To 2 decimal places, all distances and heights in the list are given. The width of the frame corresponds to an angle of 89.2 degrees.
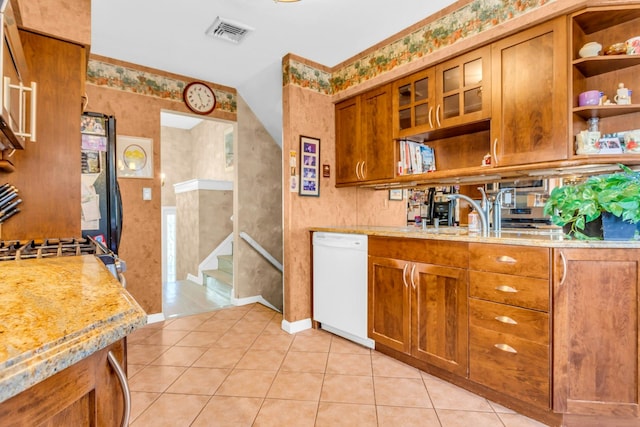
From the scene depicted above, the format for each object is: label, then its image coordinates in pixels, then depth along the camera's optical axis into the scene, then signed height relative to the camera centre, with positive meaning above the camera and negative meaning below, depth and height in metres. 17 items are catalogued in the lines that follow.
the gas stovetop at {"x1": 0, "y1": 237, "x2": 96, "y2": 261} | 1.21 -0.16
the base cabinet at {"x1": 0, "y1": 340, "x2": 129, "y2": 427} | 0.44 -0.30
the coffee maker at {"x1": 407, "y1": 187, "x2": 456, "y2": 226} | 2.63 +0.04
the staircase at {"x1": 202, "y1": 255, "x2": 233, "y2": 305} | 4.01 -0.91
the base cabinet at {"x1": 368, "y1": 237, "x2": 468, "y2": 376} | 1.90 -0.58
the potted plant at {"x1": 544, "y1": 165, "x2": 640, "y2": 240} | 1.49 +0.03
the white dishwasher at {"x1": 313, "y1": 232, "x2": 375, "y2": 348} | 2.52 -0.61
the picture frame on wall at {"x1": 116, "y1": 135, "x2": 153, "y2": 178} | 3.02 +0.52
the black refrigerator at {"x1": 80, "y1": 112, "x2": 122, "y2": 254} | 2.44 +0.23
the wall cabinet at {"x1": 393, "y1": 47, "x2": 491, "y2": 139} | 2.11 +0.81
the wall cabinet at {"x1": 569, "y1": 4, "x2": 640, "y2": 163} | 1.70 +0.76
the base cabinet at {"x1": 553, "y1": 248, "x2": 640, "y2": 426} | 1.48 -0.58
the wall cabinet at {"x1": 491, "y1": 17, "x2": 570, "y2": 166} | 1.77 +0.66
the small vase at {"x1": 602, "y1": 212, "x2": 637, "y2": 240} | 1.53 -0.08
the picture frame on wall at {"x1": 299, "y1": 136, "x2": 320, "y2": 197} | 2.94 +0.41
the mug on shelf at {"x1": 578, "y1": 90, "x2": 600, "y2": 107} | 1.72 +0.60
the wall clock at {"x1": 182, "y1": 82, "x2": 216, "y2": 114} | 3.38 +1.21
